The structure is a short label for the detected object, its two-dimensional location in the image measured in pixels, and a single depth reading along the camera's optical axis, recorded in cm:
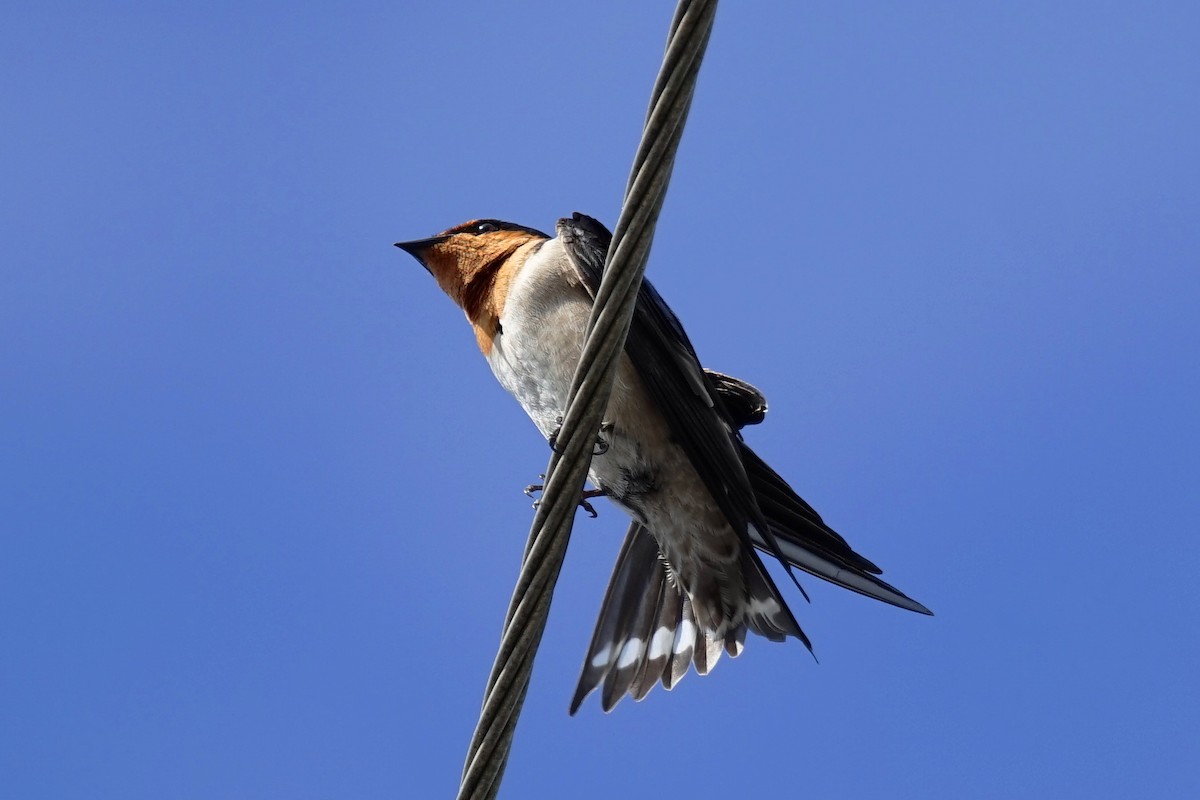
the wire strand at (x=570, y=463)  600
